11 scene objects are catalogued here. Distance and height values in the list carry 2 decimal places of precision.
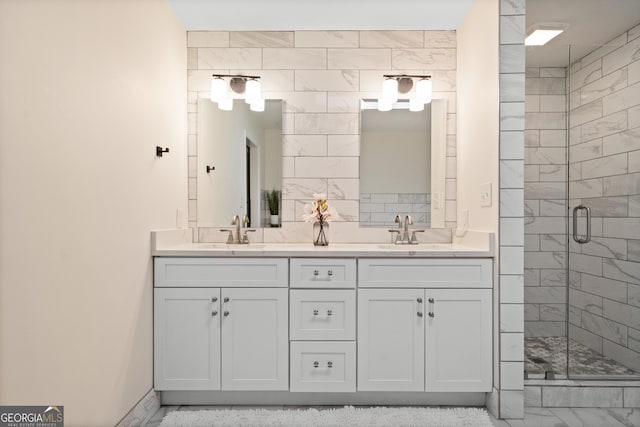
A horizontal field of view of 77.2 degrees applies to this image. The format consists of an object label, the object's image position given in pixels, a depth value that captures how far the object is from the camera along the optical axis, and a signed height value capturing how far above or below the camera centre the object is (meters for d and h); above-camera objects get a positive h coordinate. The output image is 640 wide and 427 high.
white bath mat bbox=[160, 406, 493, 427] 2.06 -1.10
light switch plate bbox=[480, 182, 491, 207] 2.24 +0.09
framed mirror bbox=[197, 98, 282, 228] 2.83 +0.31
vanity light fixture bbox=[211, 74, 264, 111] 2.76 +0.82
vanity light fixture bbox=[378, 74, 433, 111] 2.75 +0.82
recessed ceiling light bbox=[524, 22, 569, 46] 2.62 +1.17
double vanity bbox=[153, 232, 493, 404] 2.19 -0.61
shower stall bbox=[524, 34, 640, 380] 2.41 +0.06
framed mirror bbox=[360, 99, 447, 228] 2.82 +0.32
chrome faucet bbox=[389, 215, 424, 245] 2.72 -0.17
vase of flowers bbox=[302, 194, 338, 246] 2.61 -0.06
